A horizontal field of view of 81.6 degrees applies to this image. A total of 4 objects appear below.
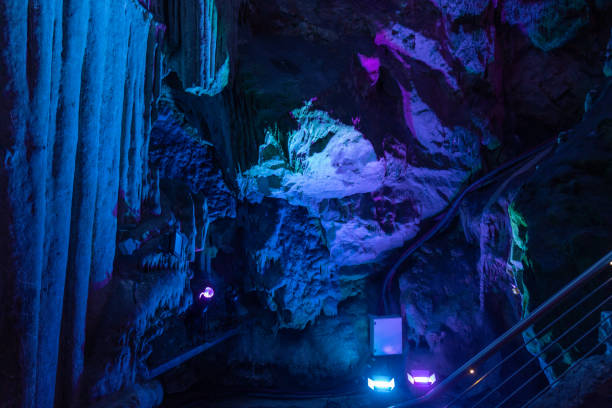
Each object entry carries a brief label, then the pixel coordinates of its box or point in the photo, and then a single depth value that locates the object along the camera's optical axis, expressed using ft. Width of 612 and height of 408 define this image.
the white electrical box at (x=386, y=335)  22.99
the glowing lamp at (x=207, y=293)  22.52
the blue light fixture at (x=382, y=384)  21.88
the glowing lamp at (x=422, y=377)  20.56
